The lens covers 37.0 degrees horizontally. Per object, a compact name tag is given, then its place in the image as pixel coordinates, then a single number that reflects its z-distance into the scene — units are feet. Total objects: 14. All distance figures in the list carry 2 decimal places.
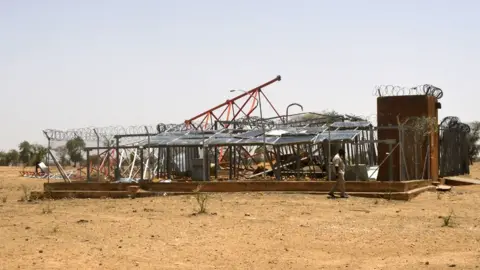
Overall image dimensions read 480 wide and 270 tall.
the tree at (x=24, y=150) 253.20
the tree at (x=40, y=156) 177.19
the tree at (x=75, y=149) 87.25
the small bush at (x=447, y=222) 47.62
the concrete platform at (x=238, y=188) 67.62
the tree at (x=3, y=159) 278.67
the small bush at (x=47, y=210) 58.13
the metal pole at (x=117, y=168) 83.34
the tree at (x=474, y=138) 192.16
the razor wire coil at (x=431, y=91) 86.58
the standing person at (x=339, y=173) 64.28
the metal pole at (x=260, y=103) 119.85
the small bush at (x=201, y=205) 54.44
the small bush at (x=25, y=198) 75.66
